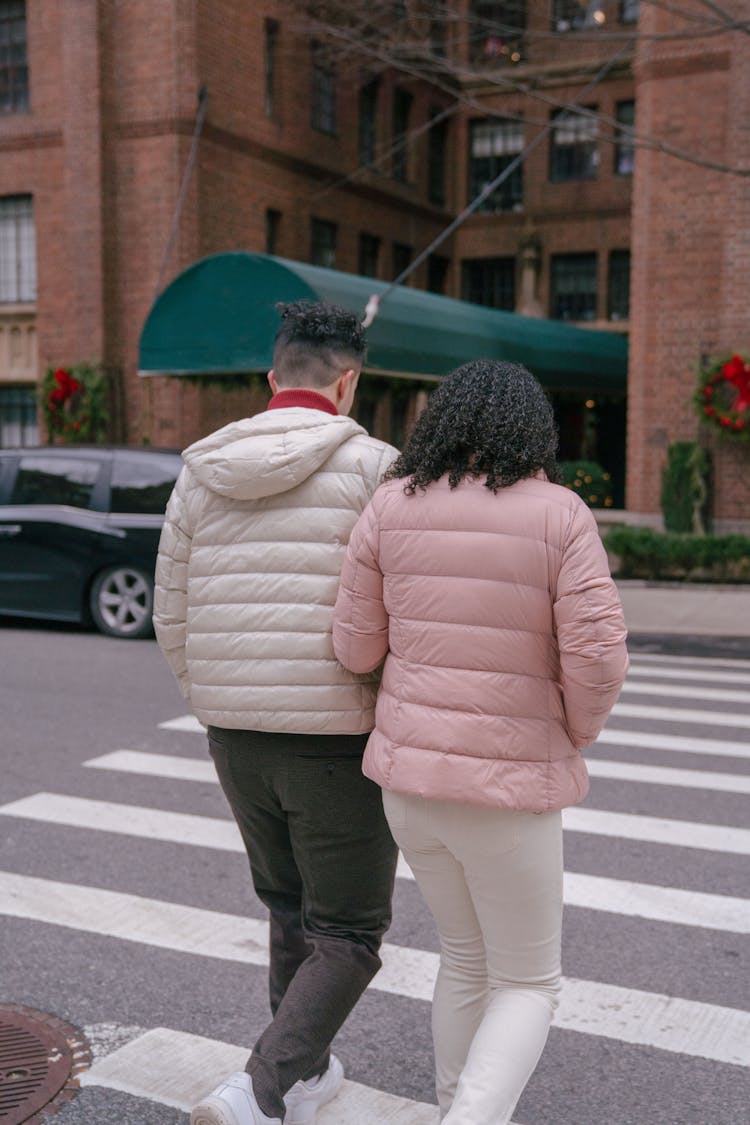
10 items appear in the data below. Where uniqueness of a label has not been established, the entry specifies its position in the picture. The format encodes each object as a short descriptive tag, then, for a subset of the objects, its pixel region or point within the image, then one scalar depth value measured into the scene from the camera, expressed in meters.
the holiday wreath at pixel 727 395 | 15.74
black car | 11.48
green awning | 14.74
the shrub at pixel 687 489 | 16.36
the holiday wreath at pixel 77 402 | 20.03
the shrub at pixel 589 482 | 18.97
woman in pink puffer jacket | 2.55
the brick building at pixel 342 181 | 16.95
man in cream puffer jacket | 2.83
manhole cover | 3.28
